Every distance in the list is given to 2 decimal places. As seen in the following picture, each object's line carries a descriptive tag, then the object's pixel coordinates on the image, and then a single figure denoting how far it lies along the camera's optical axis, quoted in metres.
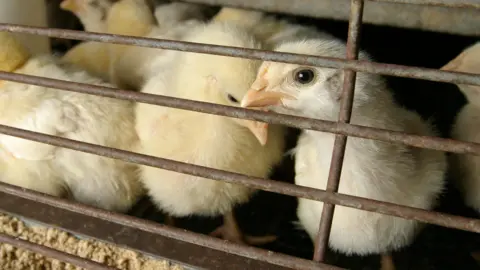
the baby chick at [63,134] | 0.34
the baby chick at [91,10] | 0.47
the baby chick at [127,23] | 0.42
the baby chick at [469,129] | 0.32
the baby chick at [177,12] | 0.46
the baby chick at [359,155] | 0.28
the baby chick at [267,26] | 0.37
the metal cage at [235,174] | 0.22
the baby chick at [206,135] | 0.32
